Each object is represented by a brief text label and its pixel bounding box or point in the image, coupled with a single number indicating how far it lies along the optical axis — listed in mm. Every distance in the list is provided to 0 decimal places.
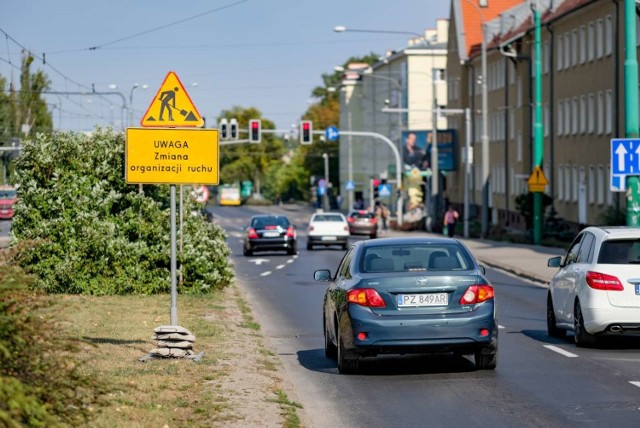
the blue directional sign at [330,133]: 83500
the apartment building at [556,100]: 58594
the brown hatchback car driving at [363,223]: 73062
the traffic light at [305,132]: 68625
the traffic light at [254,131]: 66312
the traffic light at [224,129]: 72750
